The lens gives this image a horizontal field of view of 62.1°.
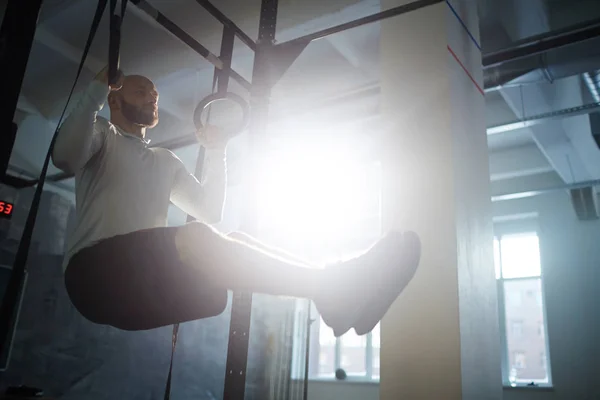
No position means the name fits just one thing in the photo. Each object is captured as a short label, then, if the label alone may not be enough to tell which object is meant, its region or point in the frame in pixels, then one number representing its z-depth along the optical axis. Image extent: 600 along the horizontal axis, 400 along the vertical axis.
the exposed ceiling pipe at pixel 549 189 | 5.22
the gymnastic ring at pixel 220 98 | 1.97
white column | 1.97
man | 1.30
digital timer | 4.32
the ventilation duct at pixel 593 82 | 3.37
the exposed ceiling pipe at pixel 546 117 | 3.68
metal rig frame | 1.83
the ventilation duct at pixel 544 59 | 2.87
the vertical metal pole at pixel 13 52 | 1.21
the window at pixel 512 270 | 5.99
